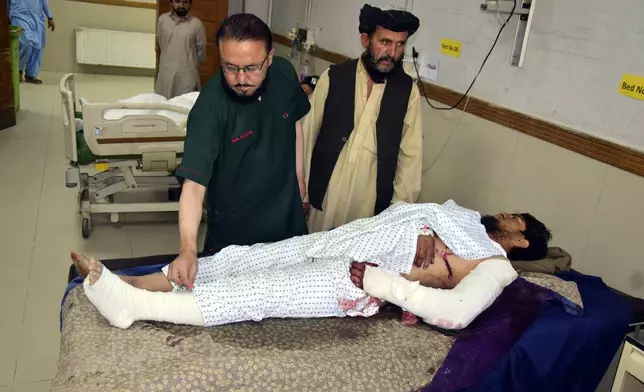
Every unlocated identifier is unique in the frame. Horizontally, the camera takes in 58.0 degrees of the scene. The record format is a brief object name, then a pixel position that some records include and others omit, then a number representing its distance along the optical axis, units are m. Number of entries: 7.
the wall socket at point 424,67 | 3.06
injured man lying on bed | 1.60
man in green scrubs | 1.64
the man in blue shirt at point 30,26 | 6.34
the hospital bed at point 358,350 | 1.40
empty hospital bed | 3.07
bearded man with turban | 2.34
